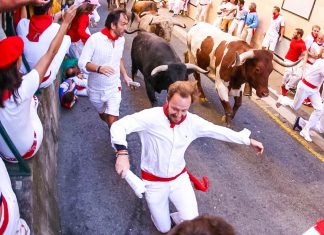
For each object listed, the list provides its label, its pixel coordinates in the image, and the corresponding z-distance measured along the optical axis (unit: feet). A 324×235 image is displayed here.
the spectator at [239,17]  41.01
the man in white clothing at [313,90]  21.29
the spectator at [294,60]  28.07
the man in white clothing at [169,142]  10.93
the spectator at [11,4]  9.38
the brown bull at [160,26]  31.53
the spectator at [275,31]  34.71
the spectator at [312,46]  26.55
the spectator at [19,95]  8.26
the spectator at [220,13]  44.50
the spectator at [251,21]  38.70
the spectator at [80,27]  19.80
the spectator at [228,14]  43.35
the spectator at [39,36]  12.30
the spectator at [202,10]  49.25
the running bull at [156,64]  19.77
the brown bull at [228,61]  20.30
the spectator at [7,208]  7.04
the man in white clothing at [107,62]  15.51
